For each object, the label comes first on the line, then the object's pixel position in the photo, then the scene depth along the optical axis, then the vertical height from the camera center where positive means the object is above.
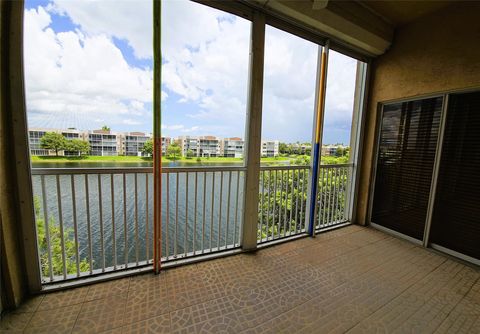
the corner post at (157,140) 1.55 +0.04
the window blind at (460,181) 2.06 -0.28
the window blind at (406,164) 2.39 -0.14
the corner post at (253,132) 1.96 +0.18
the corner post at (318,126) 2.40 +0.31
